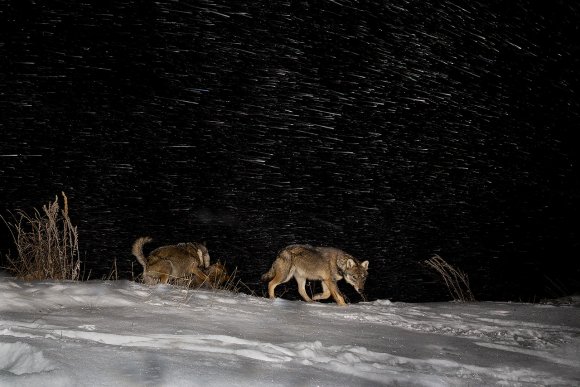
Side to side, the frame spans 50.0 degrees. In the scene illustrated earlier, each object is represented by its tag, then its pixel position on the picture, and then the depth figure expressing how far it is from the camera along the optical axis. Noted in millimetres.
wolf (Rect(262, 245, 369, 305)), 8539
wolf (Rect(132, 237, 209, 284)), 8156
